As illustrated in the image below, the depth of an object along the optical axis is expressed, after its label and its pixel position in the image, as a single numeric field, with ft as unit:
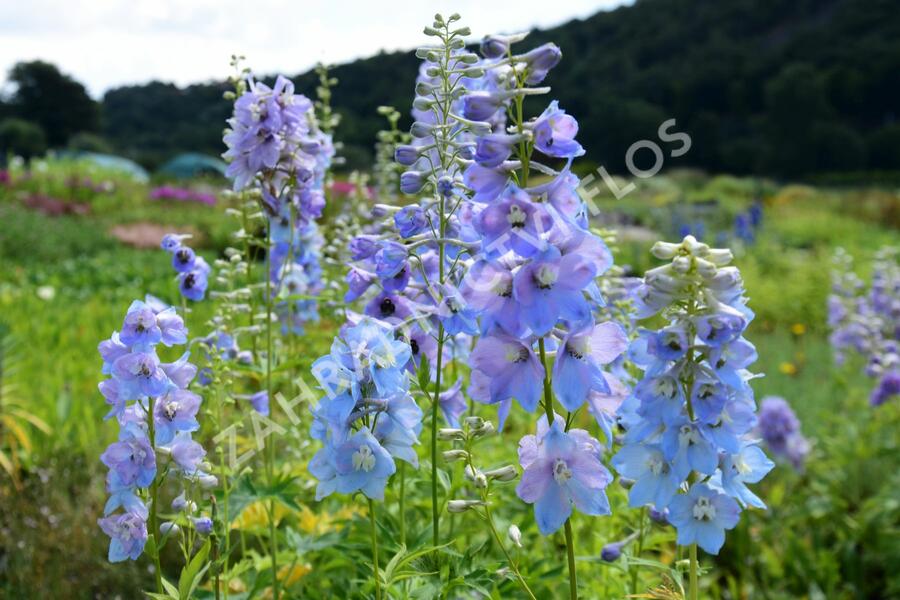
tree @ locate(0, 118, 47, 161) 122.78
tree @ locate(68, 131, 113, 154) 120.88
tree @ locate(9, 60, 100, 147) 149.79
